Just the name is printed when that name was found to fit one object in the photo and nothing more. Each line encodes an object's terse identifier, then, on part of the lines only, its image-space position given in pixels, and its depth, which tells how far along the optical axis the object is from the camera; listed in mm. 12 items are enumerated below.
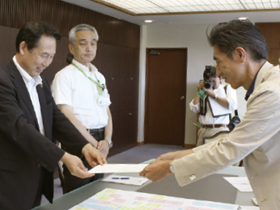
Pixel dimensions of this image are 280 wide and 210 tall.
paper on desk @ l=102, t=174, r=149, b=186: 2121
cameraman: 4402
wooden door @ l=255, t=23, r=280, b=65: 7109
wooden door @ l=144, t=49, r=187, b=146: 8117
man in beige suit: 1327
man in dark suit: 1714
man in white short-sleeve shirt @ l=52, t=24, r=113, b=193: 2611
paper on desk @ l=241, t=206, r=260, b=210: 1720
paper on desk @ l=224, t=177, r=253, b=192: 2053
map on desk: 1662
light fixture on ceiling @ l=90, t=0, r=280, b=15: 5492
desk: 1707
